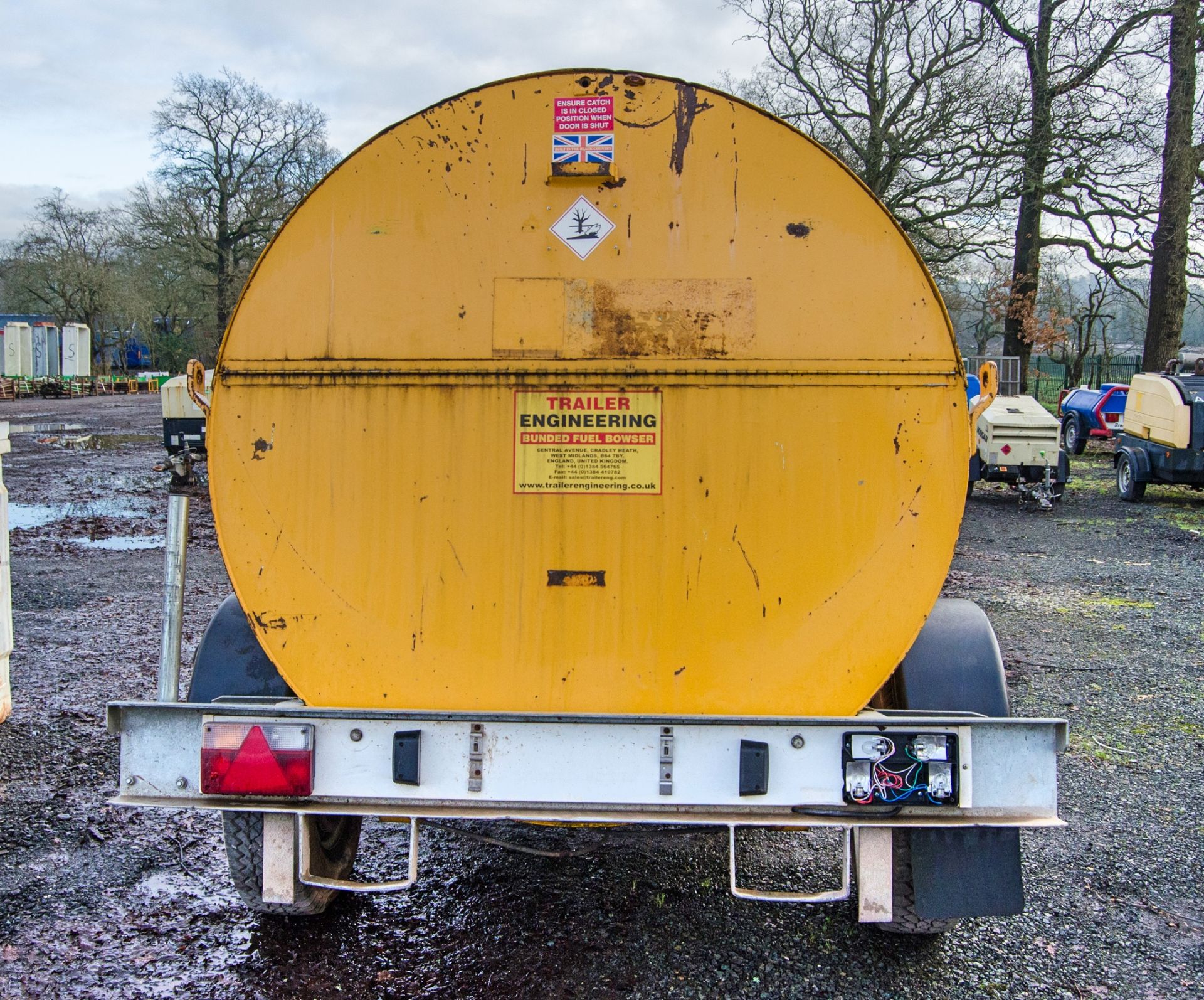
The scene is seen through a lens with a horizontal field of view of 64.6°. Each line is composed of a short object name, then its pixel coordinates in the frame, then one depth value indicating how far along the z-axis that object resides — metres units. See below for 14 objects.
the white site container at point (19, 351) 44.75
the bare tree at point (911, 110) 21.86
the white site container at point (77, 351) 46.53
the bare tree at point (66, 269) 50.34
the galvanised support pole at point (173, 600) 2.73
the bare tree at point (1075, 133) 20.34
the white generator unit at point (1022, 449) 13.94
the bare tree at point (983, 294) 27.11
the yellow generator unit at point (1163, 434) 13.55
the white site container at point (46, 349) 47.91
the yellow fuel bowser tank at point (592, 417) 2.62
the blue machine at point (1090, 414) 20.50
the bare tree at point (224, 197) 43.25
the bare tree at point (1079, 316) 34.88
